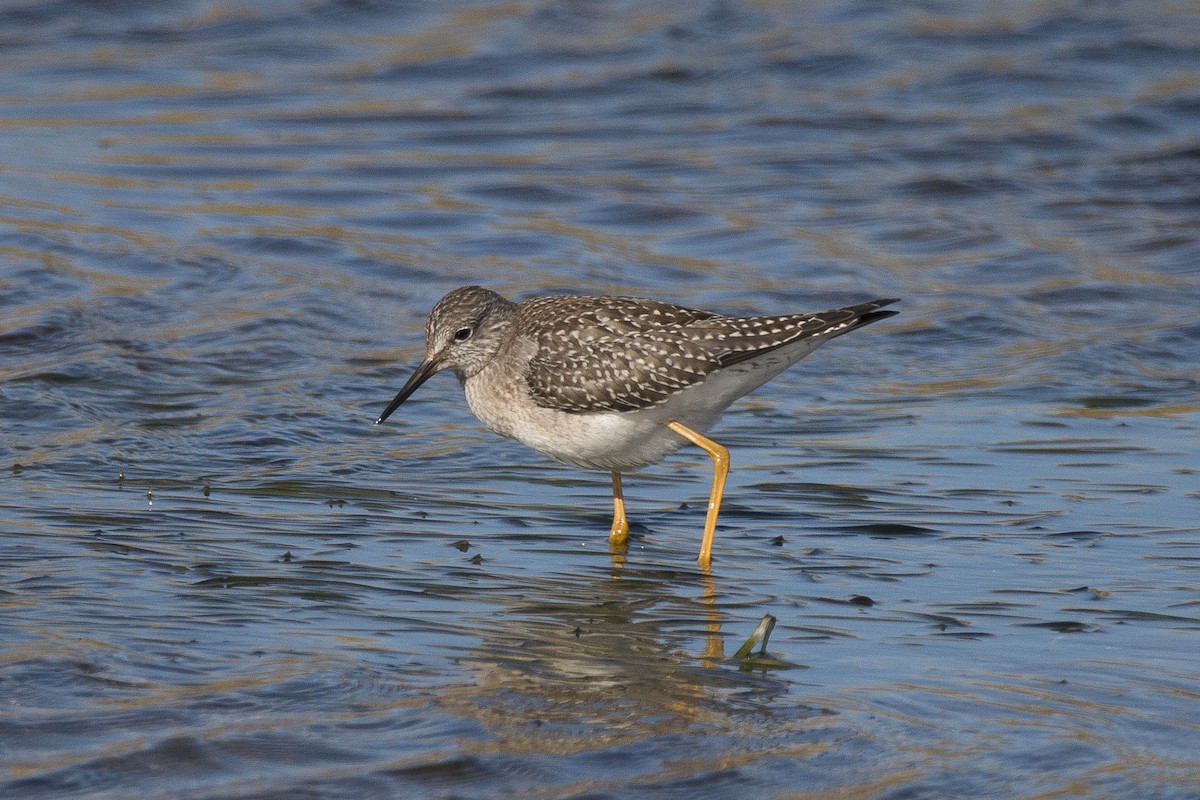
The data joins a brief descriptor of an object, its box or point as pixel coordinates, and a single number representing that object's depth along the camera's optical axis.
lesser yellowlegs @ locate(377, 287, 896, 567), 16.52
